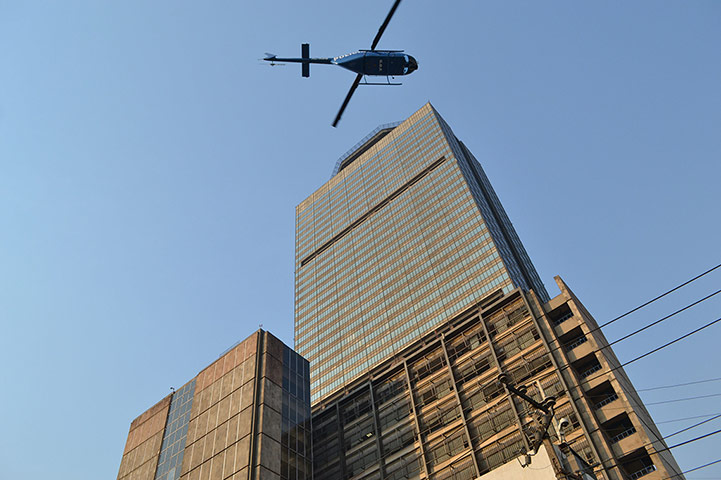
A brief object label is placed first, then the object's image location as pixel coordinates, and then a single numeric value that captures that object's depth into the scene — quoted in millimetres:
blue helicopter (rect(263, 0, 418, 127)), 43469
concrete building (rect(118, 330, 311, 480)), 51688
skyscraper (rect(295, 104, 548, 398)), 98375
